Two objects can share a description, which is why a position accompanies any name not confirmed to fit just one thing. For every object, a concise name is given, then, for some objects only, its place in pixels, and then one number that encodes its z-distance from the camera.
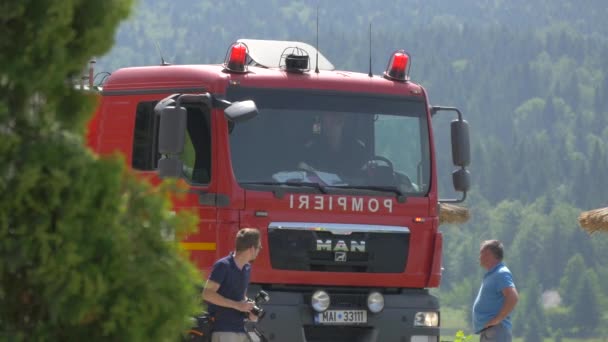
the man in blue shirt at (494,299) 20.22
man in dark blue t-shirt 16.53
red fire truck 19.87
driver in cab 20.52
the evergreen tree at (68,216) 7.38
